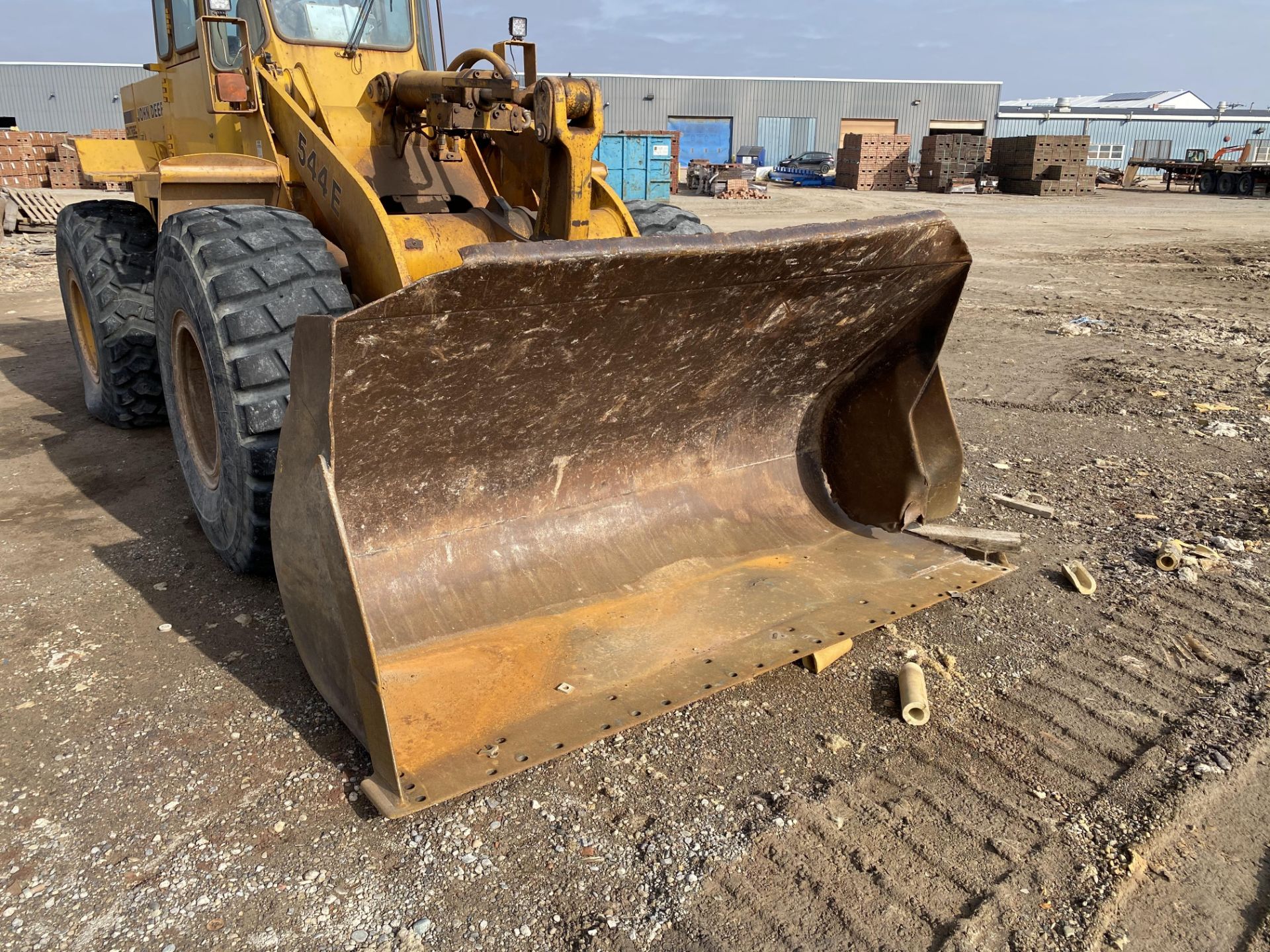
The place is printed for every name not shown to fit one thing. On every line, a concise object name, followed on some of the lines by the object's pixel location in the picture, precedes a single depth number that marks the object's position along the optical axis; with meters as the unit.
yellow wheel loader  2.48
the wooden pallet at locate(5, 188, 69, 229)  17.25
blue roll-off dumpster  22.70
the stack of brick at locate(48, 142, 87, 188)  22.05
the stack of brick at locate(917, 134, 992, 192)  29.80
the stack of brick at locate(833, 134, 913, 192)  32.41
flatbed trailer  29.50
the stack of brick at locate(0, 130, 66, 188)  20.78
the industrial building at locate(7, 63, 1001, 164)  42.16
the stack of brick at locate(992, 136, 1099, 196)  29.20
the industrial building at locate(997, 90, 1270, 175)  46.75
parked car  36.32
